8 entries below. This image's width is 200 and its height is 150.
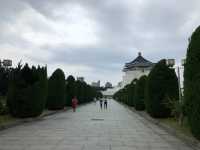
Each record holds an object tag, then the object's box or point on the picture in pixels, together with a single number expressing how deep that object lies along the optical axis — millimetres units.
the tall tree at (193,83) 5160
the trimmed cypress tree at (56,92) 17144
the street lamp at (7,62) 12139
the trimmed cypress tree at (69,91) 22687
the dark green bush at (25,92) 10144
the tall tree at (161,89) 10035
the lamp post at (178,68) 8478
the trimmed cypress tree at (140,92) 15166
